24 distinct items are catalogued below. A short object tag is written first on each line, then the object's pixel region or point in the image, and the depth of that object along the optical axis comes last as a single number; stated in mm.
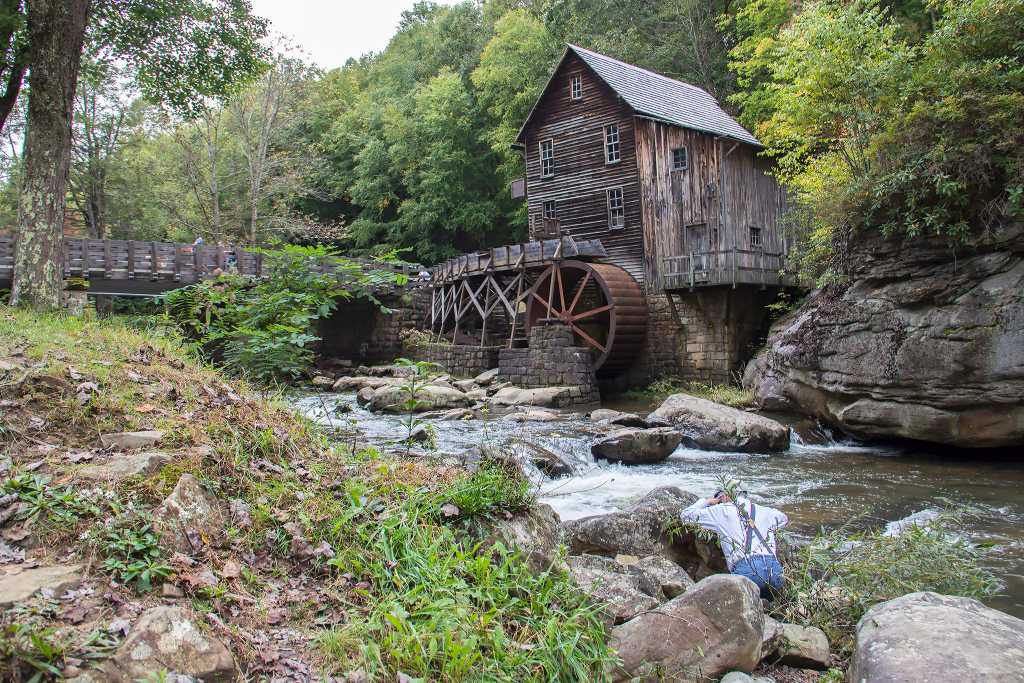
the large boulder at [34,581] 2363
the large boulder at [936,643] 2857
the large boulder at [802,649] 3557
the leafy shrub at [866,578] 4035
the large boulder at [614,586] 3621
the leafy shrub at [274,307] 5129
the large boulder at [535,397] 16578
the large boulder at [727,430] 10922
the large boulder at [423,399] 14750
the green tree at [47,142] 8344
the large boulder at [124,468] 3160
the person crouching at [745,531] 4457
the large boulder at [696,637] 3219
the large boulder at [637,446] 9953
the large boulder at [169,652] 2277
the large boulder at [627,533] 5098
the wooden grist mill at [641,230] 18359
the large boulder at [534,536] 3748
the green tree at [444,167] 29703
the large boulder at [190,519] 2959
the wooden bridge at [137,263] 18688
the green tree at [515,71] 27578
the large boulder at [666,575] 4277
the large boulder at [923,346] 9289
